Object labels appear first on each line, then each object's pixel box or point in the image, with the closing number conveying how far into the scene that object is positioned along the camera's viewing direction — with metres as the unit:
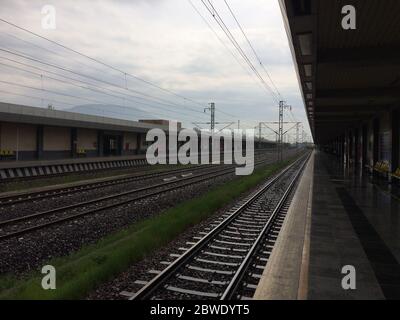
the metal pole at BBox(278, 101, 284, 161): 45.16
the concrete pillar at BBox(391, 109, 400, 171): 20.65
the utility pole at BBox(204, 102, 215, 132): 56.84
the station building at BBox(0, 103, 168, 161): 23.39
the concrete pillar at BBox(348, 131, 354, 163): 45.52
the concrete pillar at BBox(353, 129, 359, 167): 40.09
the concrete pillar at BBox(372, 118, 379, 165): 27.04
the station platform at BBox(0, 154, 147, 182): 22.10
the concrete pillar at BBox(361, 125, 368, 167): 33.53
